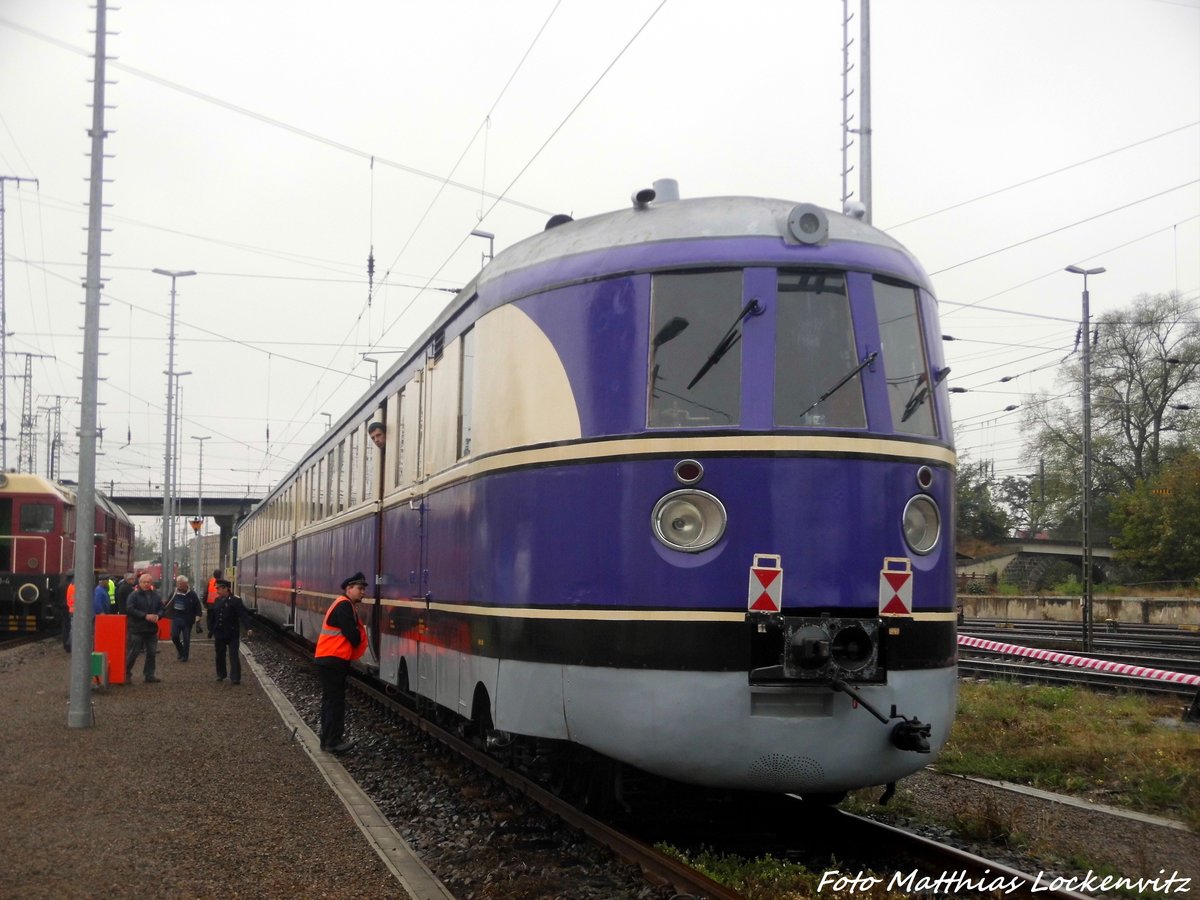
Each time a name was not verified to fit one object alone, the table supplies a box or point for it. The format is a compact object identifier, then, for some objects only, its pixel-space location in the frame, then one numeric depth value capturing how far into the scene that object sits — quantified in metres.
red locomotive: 27.38
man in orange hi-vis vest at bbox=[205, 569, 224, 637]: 21.48
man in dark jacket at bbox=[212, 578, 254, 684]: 17.81
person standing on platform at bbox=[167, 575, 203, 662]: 22.12
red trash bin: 17.23
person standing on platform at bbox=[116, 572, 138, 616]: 22.94
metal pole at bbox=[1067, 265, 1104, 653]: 23.64
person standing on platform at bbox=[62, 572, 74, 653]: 24.61
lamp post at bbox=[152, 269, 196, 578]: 42.00
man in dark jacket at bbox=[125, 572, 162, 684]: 17.75
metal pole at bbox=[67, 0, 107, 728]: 12.95
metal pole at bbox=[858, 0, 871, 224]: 17.91
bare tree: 50.12
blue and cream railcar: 6.58
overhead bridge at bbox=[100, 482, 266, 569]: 81.88
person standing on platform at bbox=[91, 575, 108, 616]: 20.59
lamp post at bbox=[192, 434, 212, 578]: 47.56
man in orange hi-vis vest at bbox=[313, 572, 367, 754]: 11.37
